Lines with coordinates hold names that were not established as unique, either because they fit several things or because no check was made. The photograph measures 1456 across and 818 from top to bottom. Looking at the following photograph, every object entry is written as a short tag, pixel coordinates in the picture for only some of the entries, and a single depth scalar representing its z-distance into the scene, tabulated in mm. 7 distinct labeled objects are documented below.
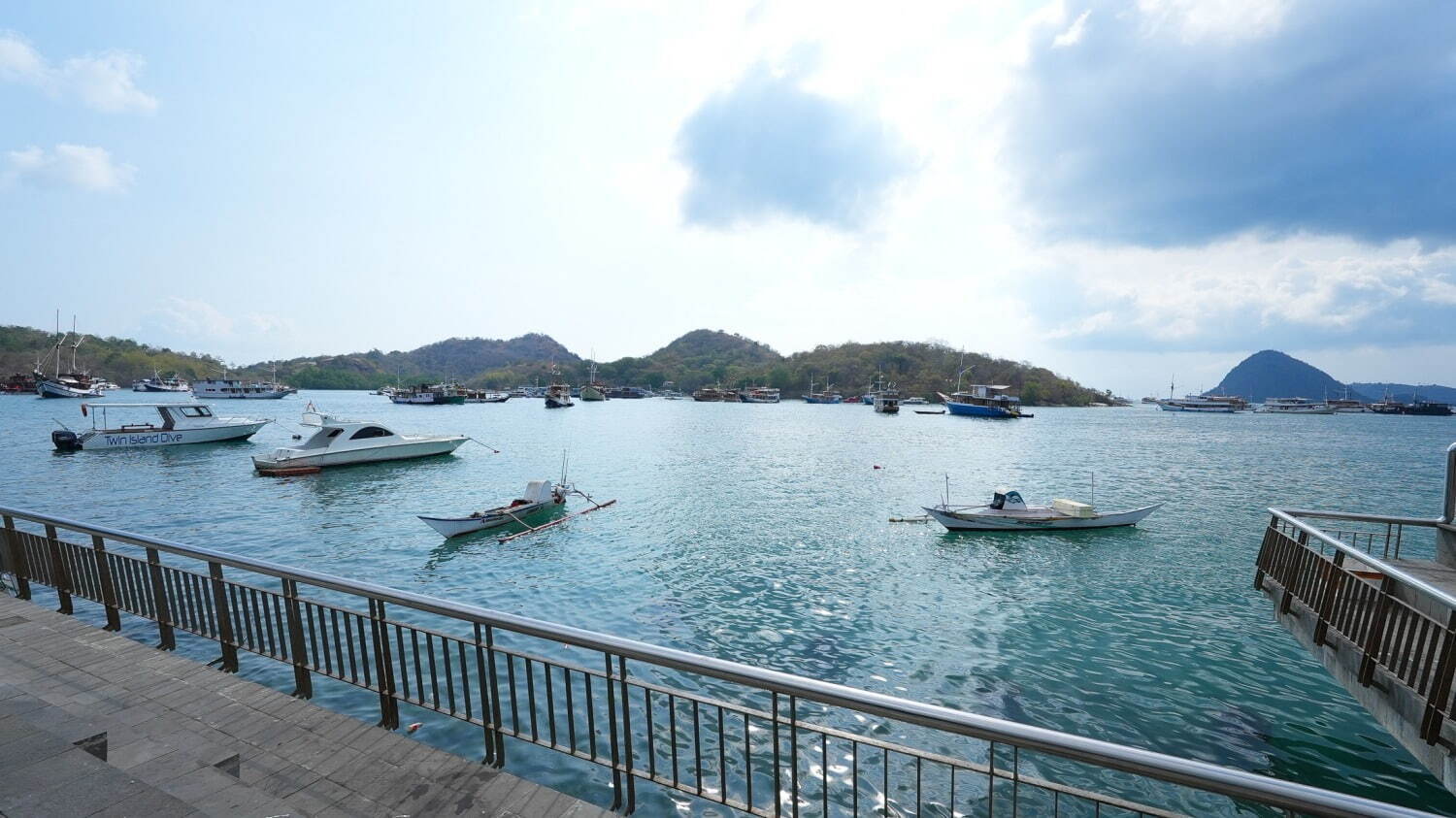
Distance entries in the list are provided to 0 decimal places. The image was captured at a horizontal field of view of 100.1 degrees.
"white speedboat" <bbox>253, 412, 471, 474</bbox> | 33438
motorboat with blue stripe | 40906
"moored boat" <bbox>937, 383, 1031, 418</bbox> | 115562
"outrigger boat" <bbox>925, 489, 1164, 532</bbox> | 22875
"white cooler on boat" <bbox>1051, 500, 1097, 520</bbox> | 23328
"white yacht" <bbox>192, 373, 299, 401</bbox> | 128250
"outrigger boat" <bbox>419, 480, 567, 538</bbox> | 20188
